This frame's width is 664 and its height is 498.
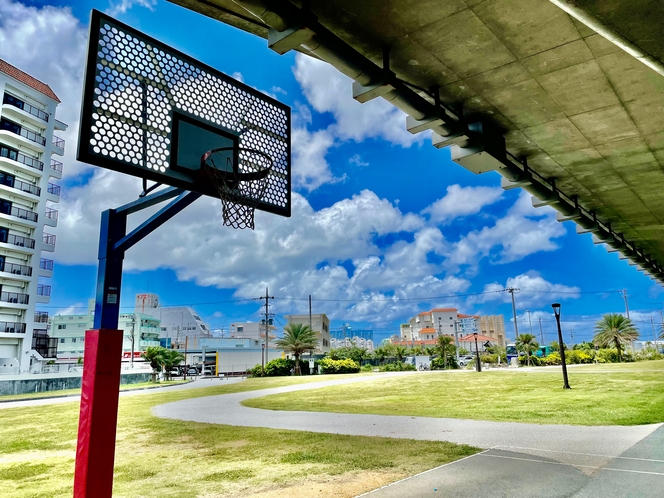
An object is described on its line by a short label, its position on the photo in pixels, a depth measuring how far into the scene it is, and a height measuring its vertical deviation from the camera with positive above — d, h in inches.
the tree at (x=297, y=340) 1776.6 +45.2
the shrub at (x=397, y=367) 1931.6 -67.2
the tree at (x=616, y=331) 2076.8 +57.7
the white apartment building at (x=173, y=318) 4190.5 +326.2
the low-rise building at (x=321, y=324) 3946.6 +232.7
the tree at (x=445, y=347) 2013.7 +7.9
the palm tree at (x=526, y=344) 2068.2 +13.0
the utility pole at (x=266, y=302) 2680.1 +286.6
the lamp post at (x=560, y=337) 804.0 +14.8
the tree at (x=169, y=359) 1724.4 -9.6
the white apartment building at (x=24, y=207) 1800.0 +590.6
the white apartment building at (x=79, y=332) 3035.4 +166.4
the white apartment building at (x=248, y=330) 4551.2 +227.4
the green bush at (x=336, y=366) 1753.2 -50.8
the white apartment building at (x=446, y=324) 5408.5 +288.1
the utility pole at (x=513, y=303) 2693.4 +264.7
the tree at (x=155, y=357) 1705.2 -1.1
